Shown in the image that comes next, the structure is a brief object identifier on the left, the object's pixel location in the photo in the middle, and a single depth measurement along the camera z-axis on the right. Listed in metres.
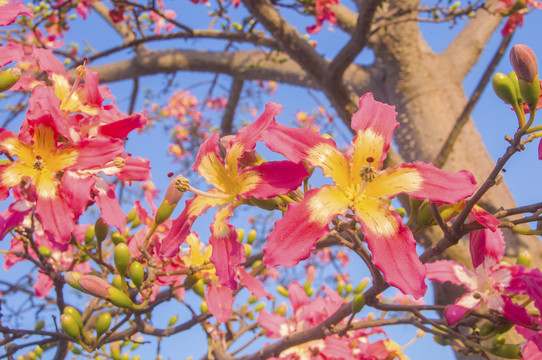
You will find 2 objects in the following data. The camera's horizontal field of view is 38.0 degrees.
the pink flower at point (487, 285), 0.57
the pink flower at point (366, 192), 0.47
